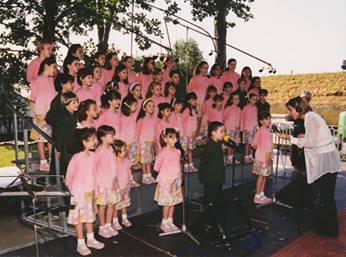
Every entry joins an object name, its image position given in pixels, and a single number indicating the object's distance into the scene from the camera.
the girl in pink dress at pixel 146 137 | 7.43
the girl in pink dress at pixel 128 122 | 6.98
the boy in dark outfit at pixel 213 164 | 6.30
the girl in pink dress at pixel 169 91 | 8.47
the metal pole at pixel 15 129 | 6.14
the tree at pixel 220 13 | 11.00
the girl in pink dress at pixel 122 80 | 8.06
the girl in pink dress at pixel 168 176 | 6.24
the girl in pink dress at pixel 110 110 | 6.68
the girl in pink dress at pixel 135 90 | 7.35
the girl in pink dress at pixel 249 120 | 9.25
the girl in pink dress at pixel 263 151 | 7.79
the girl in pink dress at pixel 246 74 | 10.36
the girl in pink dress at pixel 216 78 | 10.11
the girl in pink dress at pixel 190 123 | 8.43
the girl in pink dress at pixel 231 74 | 10.44
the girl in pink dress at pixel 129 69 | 8.84
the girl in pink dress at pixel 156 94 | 7.95
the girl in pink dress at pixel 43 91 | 6.55
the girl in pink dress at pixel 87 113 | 5.97
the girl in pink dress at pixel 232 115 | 9.13
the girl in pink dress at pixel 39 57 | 6.80
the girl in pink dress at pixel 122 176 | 6.17
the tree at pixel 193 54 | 34.96
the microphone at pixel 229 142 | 5.59
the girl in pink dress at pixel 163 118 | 7.24
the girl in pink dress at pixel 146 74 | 9.20
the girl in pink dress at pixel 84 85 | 6.66
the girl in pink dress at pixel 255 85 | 10.08
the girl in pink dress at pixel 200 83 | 9.77
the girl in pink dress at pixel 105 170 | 5.83
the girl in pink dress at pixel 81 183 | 5.43
